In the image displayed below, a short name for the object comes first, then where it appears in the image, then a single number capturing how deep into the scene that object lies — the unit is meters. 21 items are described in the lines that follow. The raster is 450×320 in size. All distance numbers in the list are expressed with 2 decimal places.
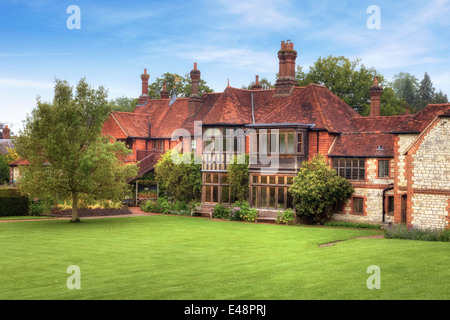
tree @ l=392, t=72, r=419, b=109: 96.50
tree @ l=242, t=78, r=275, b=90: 86.75
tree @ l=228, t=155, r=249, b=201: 40.06
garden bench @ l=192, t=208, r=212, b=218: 41.75
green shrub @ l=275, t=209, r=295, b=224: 36.88
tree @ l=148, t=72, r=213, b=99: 69.44
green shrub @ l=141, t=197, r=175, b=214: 43.19
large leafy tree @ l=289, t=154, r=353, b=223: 35.81
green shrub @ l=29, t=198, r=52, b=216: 41.09
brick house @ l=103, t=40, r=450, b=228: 29.80
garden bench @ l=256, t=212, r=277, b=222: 38.03
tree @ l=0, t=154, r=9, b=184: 62.12
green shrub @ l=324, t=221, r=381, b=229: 34.88
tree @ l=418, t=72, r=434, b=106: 99.62
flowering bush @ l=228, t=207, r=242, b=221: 39.12
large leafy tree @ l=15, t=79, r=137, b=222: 33.84
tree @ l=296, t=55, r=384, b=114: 60.00
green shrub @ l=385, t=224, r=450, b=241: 27.19
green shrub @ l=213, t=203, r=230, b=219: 40.19
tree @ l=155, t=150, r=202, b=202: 43.06
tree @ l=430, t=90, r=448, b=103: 84.38
